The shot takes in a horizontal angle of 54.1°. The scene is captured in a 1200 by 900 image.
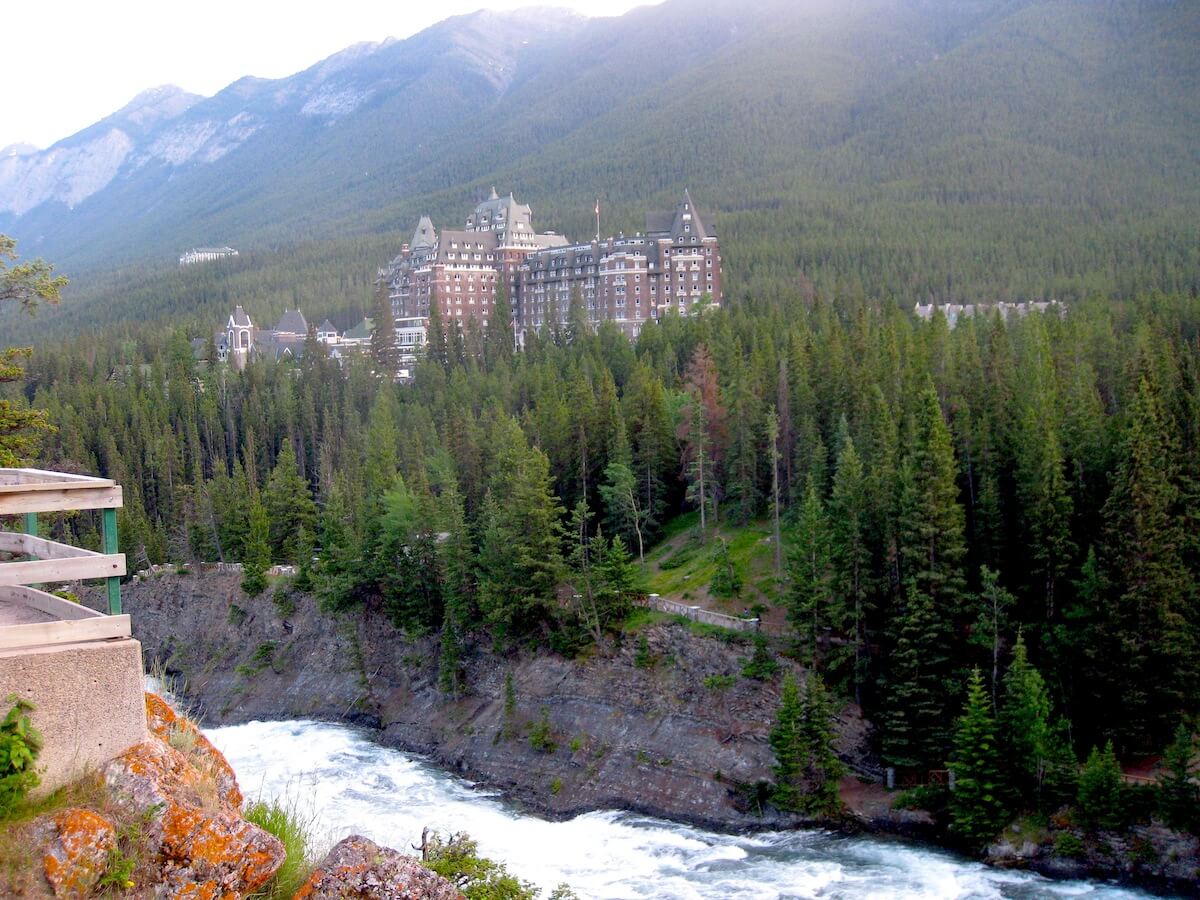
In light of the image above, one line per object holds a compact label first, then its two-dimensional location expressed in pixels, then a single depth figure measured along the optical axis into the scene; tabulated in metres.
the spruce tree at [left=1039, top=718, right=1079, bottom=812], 42.12
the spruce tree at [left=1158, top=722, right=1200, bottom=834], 39.38
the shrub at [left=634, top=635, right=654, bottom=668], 56.41
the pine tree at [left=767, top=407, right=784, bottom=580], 60.62
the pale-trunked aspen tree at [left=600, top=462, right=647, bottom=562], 70.12
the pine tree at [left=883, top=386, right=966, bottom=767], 47.53
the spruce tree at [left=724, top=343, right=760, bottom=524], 68.44
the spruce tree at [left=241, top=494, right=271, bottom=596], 79.00
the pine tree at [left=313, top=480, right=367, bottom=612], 72.50
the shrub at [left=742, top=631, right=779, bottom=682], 52.06
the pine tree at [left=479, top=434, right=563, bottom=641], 61.84
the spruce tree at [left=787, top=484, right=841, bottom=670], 51.38
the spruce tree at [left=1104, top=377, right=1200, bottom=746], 44.47
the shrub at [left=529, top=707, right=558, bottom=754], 54.91
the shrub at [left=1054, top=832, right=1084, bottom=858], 40.65
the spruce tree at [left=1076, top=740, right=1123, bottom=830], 40.59
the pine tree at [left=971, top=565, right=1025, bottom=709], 47.22
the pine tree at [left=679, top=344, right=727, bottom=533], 70.31
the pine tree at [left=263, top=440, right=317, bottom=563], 87.06
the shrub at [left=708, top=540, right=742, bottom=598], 58.31
